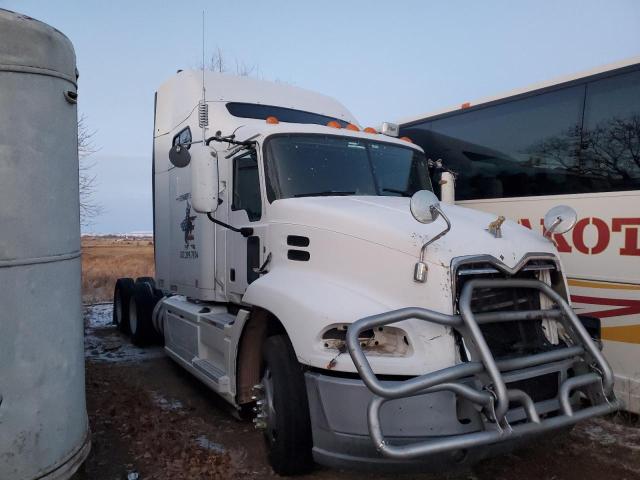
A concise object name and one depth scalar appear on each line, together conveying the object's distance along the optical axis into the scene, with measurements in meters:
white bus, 4.98
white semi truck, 2.98
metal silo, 2.92
